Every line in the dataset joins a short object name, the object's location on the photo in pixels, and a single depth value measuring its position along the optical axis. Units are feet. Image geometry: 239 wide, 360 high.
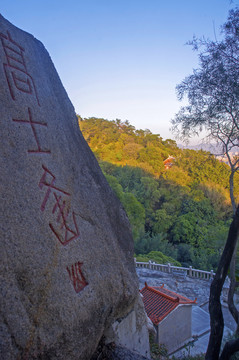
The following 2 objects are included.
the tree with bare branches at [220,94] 16.30
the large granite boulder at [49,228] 6.82
